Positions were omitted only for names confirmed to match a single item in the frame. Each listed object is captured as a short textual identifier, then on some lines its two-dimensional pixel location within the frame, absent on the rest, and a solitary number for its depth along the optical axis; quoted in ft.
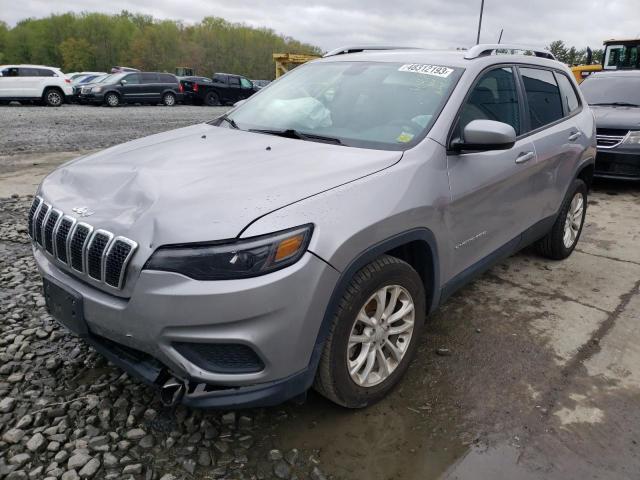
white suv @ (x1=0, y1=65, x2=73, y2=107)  66.54
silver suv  6.40
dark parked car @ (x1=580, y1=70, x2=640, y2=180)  22.34
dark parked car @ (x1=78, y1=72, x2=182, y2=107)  72.59
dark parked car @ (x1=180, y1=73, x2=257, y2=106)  87.22
